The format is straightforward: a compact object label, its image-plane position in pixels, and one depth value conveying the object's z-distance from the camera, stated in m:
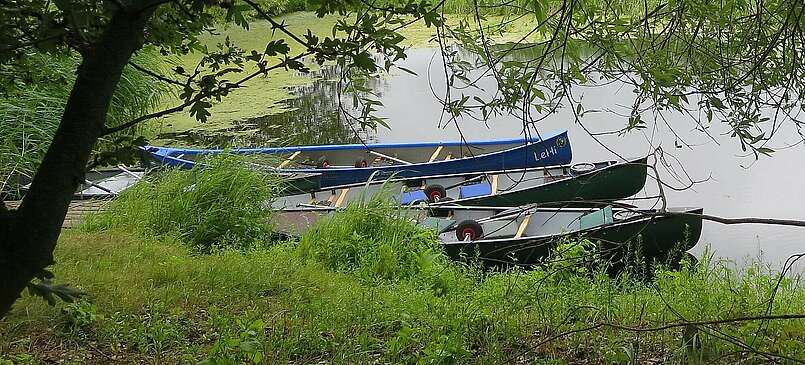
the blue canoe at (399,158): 7.93
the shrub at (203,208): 5.27
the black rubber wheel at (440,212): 6.29
